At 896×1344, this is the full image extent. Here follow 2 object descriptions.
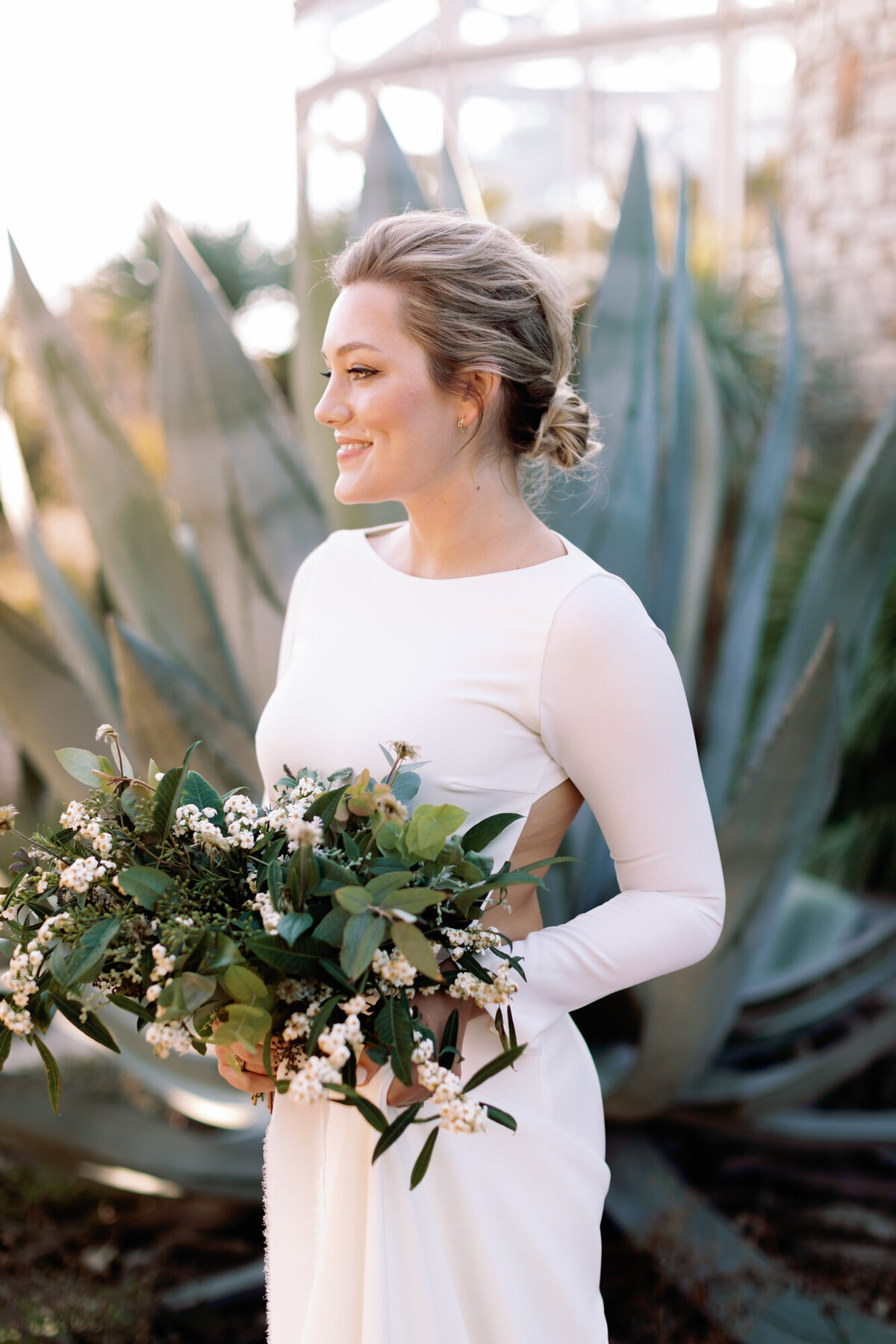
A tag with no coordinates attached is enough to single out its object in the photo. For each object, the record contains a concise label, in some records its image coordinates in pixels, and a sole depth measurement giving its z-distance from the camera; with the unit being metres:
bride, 1.13
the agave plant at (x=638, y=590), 1.93
